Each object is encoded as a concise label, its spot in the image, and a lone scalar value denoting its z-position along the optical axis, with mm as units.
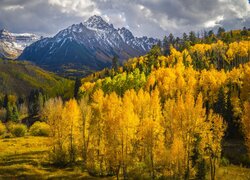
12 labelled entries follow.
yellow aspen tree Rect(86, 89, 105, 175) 69250
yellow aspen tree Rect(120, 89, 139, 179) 60906
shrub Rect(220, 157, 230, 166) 78269
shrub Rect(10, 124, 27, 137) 130125
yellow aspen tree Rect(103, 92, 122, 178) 60594
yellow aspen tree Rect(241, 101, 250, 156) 65688
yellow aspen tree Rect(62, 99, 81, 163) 77938
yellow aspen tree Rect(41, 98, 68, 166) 77688
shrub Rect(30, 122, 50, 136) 133625
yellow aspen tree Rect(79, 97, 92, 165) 77875
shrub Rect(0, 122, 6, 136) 138625
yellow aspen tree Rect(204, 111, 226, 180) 65250
